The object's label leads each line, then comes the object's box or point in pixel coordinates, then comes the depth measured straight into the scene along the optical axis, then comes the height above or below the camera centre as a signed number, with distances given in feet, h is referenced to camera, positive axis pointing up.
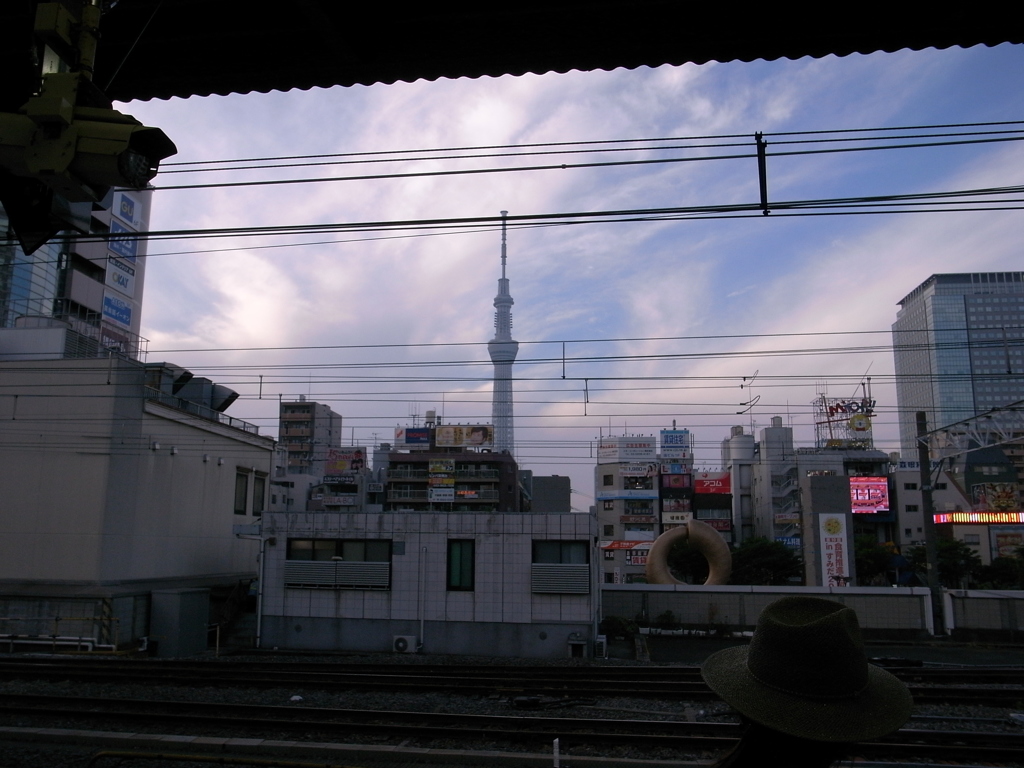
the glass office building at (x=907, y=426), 611.47 +80.87
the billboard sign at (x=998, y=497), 220.02 +7.59
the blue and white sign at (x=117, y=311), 148.05 +40.33
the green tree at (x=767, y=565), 168.14 -9.70
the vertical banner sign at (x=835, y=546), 145.69 -4.64
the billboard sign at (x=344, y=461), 281.33 +20.95
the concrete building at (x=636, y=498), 229.86 +6.85
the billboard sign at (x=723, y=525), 232.12 -1.32
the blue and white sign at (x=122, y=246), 145.87 +53.58
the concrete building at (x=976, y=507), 202.80 +4.93
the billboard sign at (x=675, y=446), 261.24 +25.60
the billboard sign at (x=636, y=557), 222.95 -10.84
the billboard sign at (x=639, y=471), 237.86 +15.25
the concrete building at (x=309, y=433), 306.35 +35.85
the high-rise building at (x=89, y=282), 137.69 +44.82
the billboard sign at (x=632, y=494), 236.02 +8.02
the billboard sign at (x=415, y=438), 279.28 +29.25
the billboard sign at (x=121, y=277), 150.71 +47.90
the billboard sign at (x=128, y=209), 140.56 +58.03
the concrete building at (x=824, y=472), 224.12 +14.73
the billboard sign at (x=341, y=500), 254.68 +5.70
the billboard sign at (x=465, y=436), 275.80 +30.05
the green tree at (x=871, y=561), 169.07 -8.64
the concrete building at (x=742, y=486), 245.24 +11.43
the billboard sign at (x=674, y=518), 230.46 +0.70
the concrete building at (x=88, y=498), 71.20 +1.78
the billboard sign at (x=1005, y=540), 198.29 -4.38
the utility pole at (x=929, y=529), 82.79 -0.75
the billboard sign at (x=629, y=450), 243.60 +22.34
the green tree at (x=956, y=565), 158.71 -8.96
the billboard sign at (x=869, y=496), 223.71 +7.59
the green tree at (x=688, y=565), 179.63 -10.50
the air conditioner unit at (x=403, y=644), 74.28 -12.29
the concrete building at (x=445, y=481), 263.90 +12.85
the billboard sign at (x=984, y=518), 203.31 +1.32
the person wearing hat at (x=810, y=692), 6.79 -1.59
